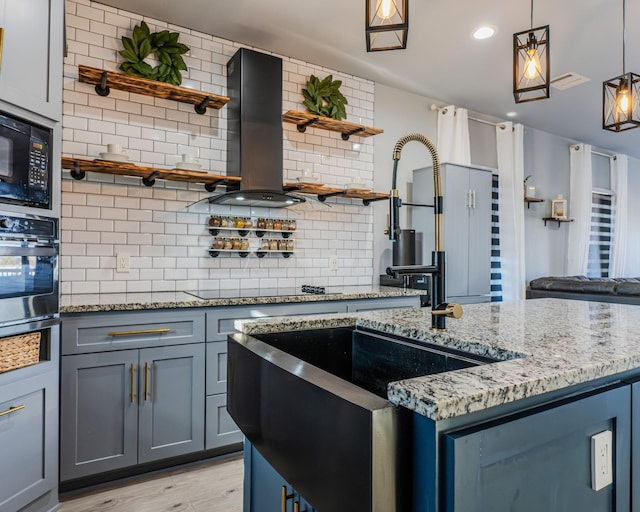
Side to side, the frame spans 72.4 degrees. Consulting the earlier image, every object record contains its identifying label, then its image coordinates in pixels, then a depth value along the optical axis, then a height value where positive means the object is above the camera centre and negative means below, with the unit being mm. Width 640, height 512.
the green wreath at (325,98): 3492 +1317
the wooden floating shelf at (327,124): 3282 +1076
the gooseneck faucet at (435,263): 1185 -6
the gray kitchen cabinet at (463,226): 3902 +326
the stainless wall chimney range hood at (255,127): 2996 +926
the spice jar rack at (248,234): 3111 +184
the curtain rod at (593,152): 5568 +1478
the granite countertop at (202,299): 2203 -228
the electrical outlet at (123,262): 2807 -25
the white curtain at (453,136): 4219 +1229
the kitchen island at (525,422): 639 -268
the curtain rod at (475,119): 4285 +1490
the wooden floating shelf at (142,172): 2521 +532
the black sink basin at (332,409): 661 -303
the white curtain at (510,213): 4602 +519
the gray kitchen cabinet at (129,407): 2125 -766
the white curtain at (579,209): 5469 +675
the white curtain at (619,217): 5907 +624
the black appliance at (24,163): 1709 +385
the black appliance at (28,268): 1705 -45
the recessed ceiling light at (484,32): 2985 +1594
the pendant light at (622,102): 2285 +863
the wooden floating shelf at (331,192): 3264 +535
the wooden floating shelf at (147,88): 2590 +1078
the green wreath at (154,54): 2785 +1331
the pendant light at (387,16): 1601 +909
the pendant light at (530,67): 2025 +920
